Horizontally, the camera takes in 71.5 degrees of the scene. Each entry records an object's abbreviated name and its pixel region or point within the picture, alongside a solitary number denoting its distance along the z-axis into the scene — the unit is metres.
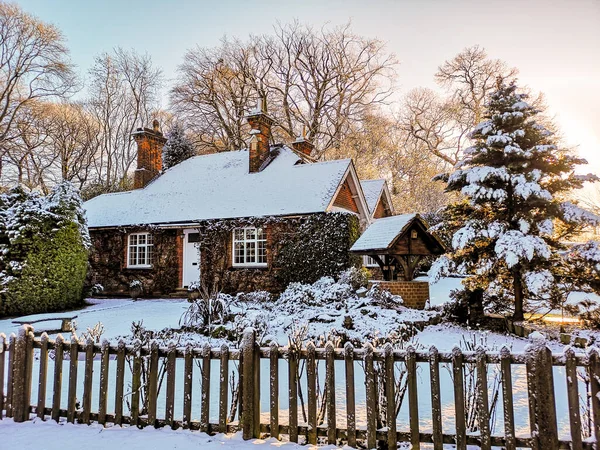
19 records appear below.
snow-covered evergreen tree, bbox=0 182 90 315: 11.81
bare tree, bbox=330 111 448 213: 32.59
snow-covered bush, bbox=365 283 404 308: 11.24
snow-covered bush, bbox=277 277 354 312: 11.64
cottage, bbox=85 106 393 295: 16.12
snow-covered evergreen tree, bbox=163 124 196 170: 26.59
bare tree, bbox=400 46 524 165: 29.91
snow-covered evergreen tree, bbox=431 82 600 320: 9.43
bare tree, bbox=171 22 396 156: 32.12
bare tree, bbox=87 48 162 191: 34.56
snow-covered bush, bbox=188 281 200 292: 15.79
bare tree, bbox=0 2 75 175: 23.69
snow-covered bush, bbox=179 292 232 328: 9.38
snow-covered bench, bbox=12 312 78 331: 9.36
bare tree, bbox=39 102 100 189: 32.25
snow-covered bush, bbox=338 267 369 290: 13.23
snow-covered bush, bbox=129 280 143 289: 17.42
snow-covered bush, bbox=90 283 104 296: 15.80
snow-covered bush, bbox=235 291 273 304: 14.01
